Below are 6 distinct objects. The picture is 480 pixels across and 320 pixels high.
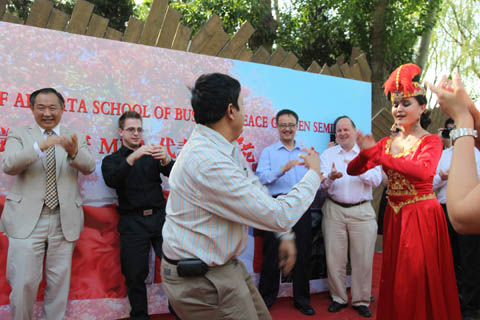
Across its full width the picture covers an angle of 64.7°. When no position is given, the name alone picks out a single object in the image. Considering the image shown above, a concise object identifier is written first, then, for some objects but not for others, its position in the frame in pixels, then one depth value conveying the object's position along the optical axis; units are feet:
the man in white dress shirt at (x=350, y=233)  12.71
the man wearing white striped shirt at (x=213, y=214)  5.14
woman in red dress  8.41
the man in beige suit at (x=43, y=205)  9.02
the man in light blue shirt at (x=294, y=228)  12.55
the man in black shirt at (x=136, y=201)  10.35
